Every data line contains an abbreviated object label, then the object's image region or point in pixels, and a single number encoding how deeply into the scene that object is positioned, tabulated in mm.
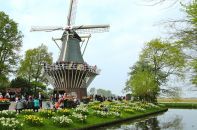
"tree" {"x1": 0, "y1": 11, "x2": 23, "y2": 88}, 24891
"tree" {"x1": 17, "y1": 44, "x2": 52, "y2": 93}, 36745
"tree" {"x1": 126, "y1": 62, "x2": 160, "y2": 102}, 27454
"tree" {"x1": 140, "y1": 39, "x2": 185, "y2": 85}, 31132
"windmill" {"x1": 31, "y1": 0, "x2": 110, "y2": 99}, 29446
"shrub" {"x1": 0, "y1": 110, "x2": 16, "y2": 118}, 10447
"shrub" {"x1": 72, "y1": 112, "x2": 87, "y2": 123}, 11538
